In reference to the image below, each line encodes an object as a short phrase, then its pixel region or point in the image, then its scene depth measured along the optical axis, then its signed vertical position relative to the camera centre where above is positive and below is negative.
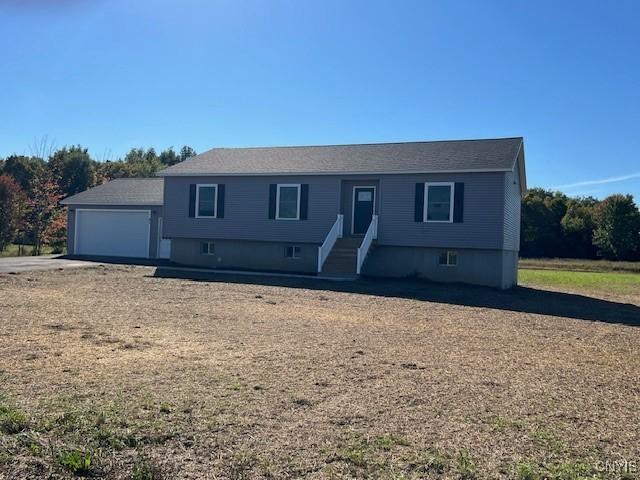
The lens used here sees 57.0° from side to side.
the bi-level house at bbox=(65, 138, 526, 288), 18.86 +1.24
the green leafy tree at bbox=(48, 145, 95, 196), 48.09 +5.35
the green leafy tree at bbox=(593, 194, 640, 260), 48.81 +1.97
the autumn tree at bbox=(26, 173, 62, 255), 33.34 +1.50
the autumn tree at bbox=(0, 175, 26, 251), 31.83 +1.30
